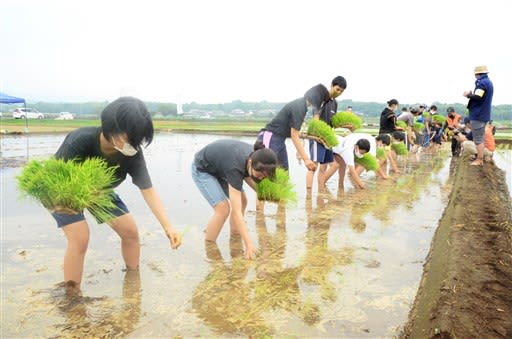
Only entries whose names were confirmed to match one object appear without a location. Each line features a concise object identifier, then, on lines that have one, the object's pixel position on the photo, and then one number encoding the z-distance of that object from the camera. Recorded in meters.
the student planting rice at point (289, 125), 5.06
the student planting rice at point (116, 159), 2.23
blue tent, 19.31
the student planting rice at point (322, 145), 5.91
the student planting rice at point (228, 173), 3.12
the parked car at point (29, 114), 38.30
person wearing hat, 7.37
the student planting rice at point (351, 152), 6.33
